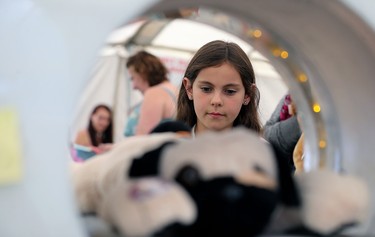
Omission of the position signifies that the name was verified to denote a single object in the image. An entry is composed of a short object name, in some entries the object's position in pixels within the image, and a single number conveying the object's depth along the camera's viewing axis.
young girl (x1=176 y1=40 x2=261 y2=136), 1.88
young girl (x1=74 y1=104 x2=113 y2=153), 2.23
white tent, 2.40
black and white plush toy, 1.01
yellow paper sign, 0.97
